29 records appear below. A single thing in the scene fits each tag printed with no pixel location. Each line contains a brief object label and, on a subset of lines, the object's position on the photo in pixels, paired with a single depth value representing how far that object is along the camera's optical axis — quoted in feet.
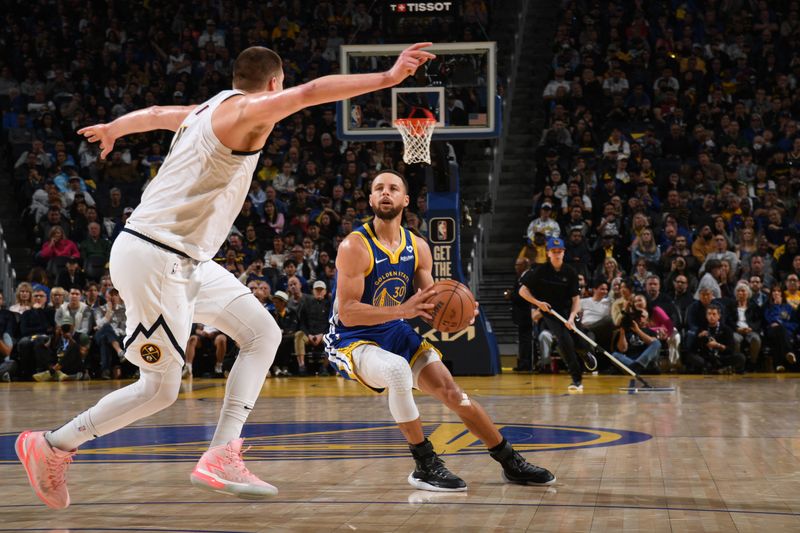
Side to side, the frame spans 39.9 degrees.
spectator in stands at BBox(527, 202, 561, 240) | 57.88
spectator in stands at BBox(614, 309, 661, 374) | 48.91
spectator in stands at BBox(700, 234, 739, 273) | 53.11
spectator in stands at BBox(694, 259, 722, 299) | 51.29
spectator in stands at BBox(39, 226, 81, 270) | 58.18
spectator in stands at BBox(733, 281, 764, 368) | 50.03
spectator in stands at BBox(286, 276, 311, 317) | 52.60
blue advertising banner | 48.70
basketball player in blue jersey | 19.15
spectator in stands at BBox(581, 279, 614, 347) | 49.98
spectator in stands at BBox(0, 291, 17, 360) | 51.27
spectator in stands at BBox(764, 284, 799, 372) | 49.80
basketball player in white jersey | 16.28
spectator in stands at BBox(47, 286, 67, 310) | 52.34
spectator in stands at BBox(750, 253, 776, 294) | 52.65
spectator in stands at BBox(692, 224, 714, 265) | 54.85
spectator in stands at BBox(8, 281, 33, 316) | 52.70
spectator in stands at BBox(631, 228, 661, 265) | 54.70
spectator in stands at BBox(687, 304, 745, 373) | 49.34
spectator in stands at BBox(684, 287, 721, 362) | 49.73
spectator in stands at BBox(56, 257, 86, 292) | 55.67
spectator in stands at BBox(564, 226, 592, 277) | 55.52
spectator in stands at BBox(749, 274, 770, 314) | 51.23
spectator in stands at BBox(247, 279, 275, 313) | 51.80
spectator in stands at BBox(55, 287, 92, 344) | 51.67
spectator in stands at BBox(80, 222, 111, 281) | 57.62
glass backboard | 45.47
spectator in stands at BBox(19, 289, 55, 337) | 51.52
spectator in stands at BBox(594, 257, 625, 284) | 52.70
